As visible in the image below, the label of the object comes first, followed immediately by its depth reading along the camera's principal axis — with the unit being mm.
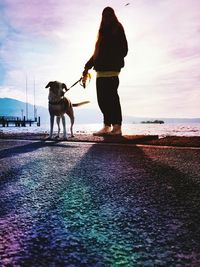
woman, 4603
